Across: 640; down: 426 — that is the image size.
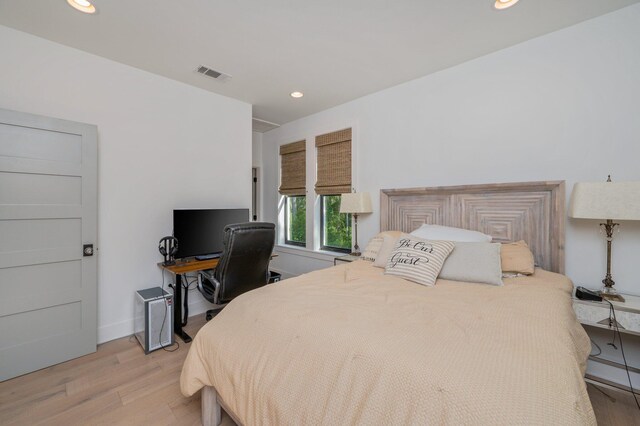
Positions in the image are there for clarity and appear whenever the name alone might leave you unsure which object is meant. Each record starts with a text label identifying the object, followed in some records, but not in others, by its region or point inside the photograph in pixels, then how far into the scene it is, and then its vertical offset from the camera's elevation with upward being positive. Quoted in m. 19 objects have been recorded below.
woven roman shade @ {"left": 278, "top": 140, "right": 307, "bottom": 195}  4.28 +0.68
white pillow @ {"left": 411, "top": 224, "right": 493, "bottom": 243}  2.32 -0.21
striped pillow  1.95 -0.37
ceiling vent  2.80 +1.45
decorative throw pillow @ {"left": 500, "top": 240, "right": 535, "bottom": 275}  2.04 -0.37
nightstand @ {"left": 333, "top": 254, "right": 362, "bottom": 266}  3.16 -0.57
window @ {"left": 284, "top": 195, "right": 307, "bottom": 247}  4.45 -0.16
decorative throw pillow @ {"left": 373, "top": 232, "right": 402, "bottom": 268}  2.42 -0.36
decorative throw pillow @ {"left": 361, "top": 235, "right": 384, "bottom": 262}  2.72 -0.39
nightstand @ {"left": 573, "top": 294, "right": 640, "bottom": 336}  1.69 -0.66
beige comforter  0.80 -0.53
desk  2.64 -0.75
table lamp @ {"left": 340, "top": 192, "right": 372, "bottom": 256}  3.25 +0.09
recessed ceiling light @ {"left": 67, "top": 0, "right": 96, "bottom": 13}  1.89 +1.44
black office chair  2.30 -0.48
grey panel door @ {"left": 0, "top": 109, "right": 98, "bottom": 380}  2.08 -0.25
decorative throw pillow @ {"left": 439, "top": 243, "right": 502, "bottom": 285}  1.92 -0.39
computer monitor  2.93 -0.21
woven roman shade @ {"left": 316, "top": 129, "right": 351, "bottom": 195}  3.70 +0.68
